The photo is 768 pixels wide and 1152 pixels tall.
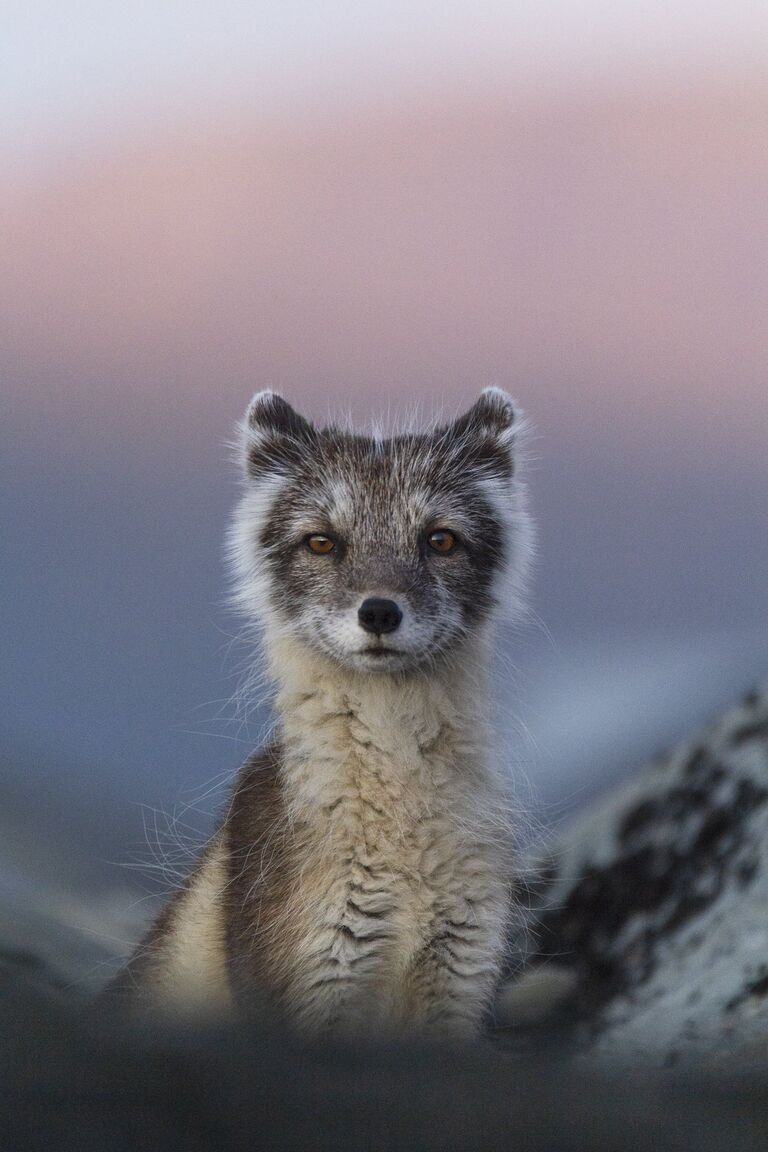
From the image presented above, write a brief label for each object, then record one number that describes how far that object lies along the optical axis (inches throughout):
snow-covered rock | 319.3
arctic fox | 275.0
